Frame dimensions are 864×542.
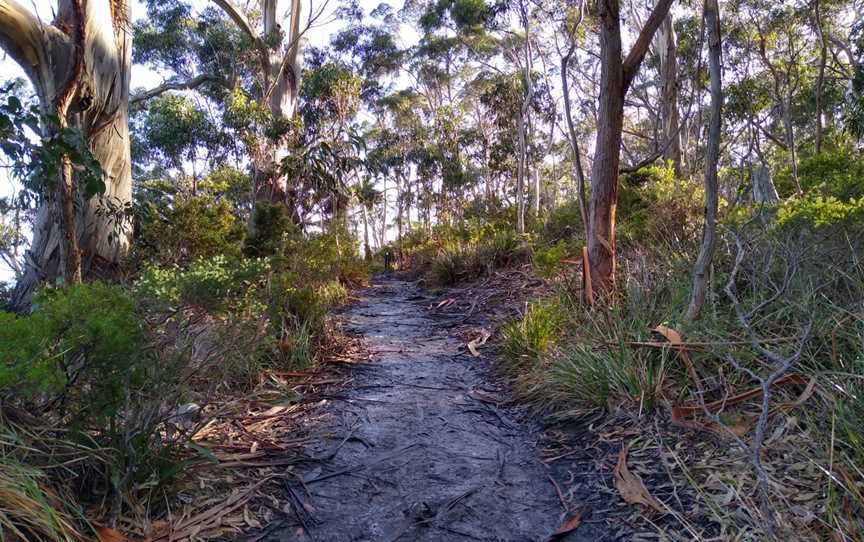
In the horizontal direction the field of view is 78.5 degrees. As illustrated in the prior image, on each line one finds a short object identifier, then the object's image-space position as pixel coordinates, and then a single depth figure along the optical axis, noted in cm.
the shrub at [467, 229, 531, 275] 970
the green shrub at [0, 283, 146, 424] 189
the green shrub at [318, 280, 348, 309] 773
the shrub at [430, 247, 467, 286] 1009
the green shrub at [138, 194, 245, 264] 698
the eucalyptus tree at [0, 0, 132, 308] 580
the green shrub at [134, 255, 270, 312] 366
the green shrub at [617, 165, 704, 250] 624
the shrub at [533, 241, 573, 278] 621
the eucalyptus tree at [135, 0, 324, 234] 1232
